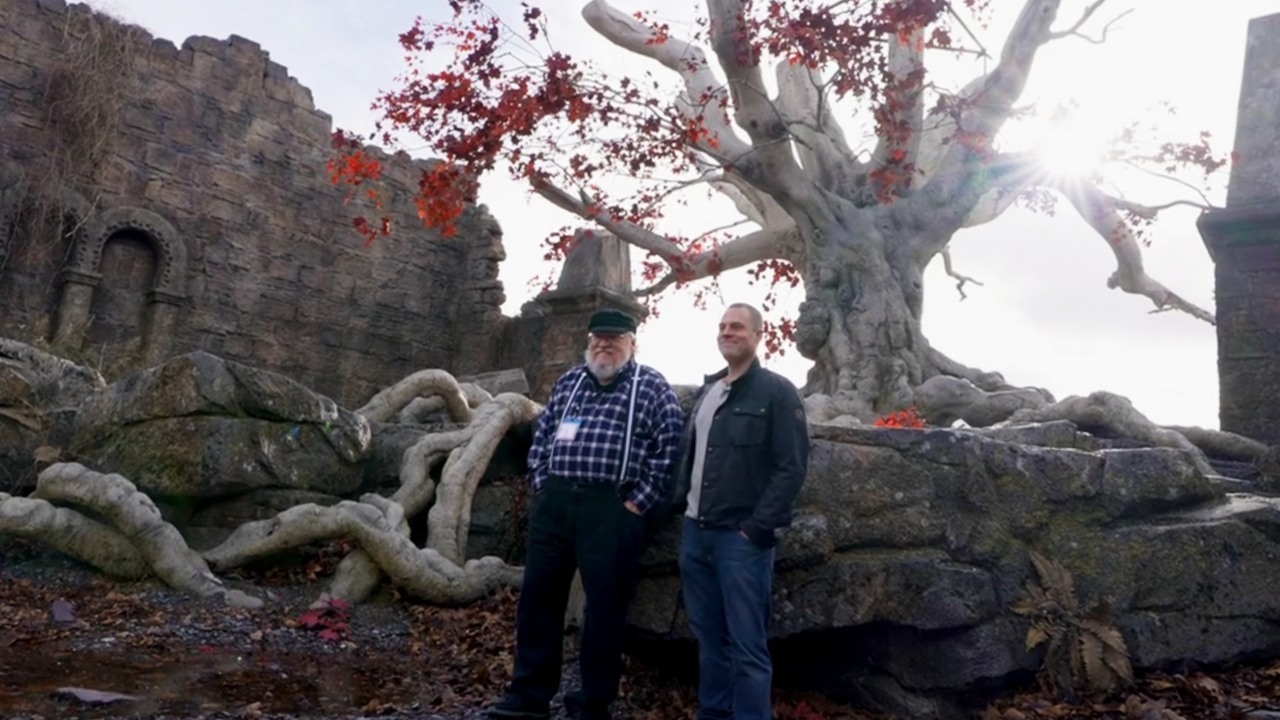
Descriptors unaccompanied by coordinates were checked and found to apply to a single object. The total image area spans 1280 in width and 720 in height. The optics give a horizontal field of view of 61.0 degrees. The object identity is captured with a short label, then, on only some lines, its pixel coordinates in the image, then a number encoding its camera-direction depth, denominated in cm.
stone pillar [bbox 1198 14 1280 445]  778
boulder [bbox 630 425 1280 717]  405
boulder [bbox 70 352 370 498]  610
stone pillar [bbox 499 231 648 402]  1205
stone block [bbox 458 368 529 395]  1043
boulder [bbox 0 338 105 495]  640
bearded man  397
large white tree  931
